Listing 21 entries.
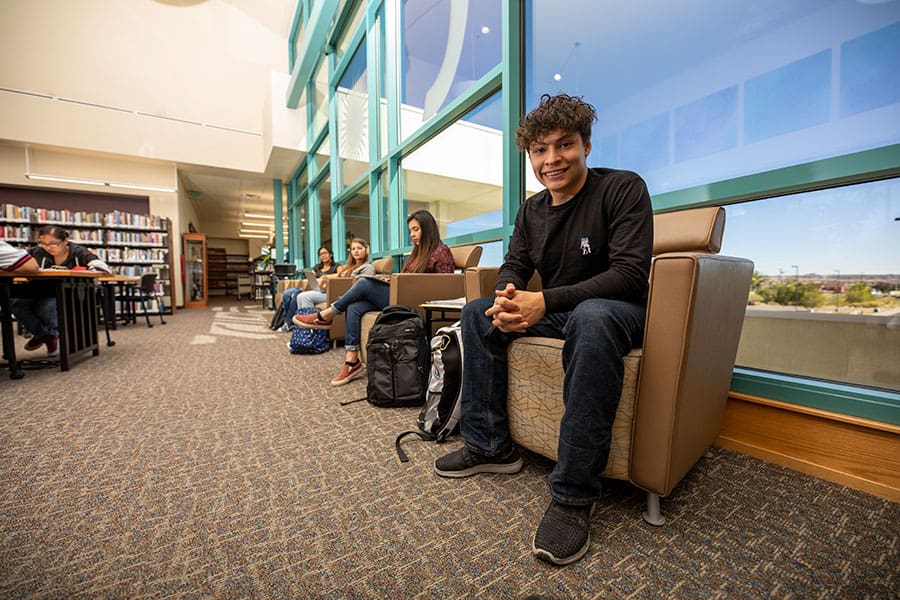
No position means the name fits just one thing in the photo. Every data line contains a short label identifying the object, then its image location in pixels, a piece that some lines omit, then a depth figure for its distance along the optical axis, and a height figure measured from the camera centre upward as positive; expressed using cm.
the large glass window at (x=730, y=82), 115 +77
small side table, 187 -24
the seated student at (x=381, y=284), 240 -4
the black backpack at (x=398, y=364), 187 -45
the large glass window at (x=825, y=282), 113 -1
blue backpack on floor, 320 -55
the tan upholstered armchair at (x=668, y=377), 84 -27
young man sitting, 89 -9
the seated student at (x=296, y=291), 462 -16
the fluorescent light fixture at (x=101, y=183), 668 +190
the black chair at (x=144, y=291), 543 -19
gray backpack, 143 -44
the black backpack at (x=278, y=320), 491 -57
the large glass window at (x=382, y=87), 427 +235
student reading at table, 293 -19
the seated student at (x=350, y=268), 345 +11
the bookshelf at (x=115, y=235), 650 +86
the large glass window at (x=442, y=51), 266 +197
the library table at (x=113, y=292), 455 -18
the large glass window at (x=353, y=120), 496 +235
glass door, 886 +21
